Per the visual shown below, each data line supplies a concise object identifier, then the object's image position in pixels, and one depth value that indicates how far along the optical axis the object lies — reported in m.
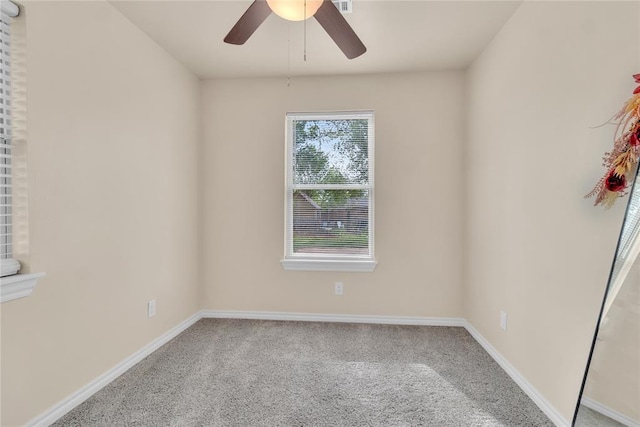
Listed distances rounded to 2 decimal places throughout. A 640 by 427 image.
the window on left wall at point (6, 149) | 1.51
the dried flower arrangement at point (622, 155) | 1.17
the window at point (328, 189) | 3.18
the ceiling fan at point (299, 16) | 1.47
